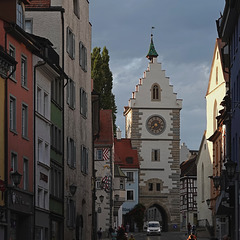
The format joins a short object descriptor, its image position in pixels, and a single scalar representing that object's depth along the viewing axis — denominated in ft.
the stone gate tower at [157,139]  424.46
